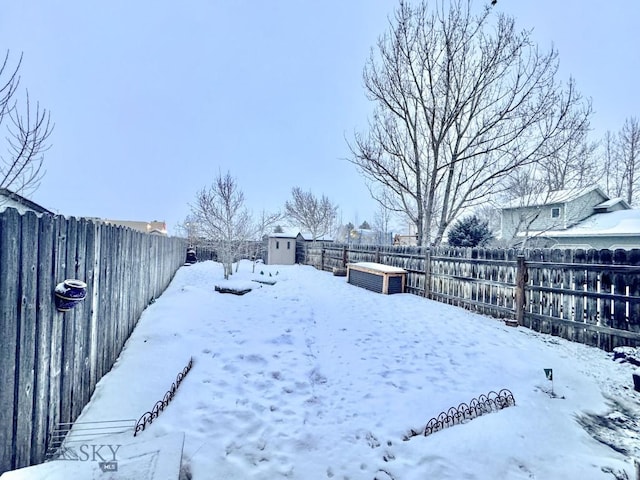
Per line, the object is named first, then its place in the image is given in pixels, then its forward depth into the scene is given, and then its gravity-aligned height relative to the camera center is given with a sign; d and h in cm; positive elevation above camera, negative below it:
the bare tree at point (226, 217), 1083 +102
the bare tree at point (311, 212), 3144 +362
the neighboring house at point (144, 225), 3559 +206
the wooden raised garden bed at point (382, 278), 891 -96
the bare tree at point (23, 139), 435 +152
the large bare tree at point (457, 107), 1003 +503
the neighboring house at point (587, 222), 1459 +157
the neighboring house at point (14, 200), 473 +70
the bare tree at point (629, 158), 1709 +541
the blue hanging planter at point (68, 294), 198 -35
